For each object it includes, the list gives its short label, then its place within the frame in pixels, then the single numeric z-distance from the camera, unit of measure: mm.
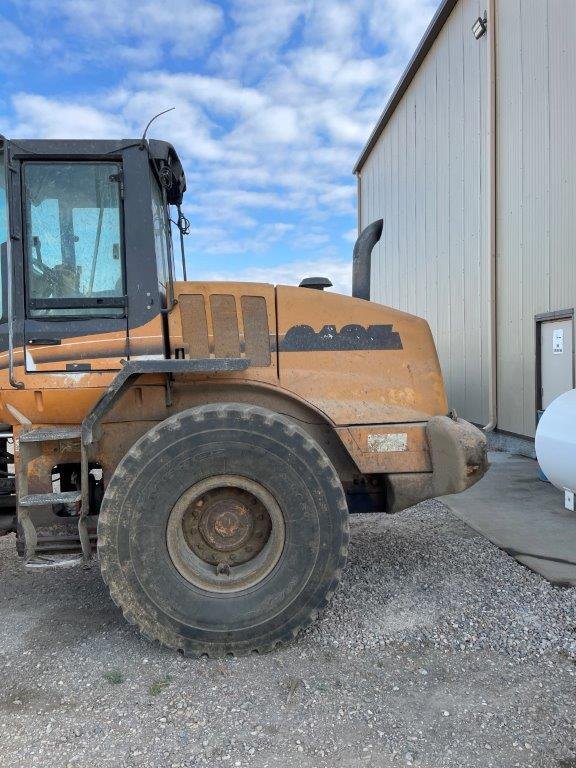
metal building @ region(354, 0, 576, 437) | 7668
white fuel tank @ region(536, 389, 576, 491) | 5164
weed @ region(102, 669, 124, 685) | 2941
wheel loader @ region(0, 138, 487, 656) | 3141
